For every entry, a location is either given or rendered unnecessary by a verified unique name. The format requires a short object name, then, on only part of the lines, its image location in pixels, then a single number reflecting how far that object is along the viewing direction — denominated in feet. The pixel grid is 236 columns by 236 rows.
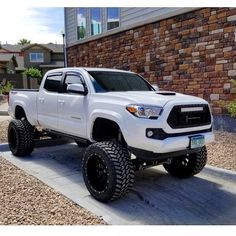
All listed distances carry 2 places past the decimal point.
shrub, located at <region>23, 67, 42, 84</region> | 108.50
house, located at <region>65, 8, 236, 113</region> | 22.12
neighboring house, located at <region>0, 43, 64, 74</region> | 130.87
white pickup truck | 10.58
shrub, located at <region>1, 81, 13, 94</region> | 53.96
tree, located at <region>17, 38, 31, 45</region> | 215.73
